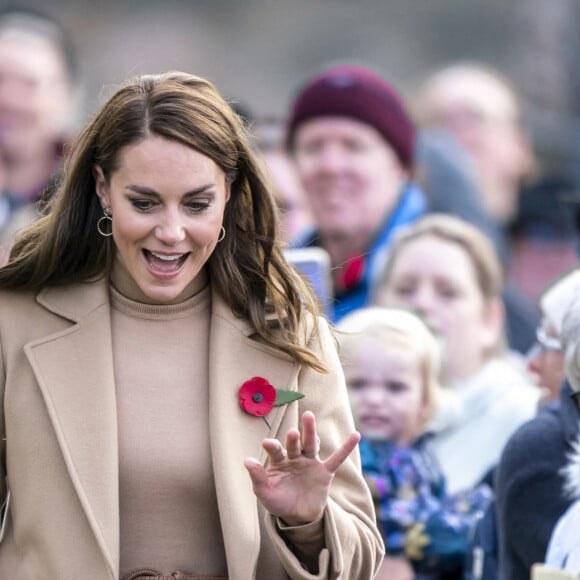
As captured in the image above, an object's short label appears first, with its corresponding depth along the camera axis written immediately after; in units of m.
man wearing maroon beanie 16.30
